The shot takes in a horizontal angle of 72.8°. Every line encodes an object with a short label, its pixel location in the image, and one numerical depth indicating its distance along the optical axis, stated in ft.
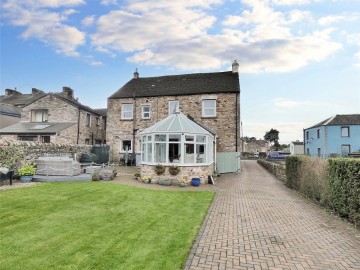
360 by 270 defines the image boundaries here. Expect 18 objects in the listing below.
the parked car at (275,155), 153.72
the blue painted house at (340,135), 130.82
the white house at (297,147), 217.97
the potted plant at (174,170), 50.65
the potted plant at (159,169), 51.24
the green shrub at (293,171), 47.37
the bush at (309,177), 35.32
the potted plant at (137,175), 56.17
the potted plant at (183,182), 48.19
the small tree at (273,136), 364.38
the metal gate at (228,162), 75.20
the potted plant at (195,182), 49.65
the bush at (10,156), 46.93
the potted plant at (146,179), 51.09
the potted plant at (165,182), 49.08
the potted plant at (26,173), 45.93
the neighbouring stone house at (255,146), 332.39
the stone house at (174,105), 81.15
